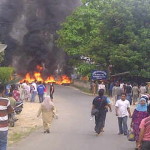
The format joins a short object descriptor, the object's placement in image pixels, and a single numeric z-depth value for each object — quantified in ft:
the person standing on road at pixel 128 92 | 94.58
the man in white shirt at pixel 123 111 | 51.49
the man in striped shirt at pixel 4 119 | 29.50
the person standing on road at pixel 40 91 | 99.82
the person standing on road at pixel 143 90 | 97.88
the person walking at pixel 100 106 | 52.85
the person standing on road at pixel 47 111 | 54.19
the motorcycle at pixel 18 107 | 64.07
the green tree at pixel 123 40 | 130.11
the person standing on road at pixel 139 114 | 41.01
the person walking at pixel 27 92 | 107.65
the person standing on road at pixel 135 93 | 100.89
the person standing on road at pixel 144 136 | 26.40
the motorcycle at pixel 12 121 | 55.37
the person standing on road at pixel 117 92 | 88.58
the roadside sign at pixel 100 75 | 134.65
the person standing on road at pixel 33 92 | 105.91
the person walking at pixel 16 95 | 78.28
